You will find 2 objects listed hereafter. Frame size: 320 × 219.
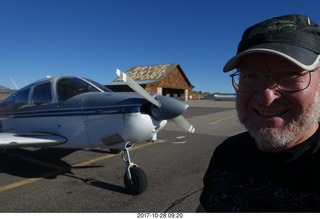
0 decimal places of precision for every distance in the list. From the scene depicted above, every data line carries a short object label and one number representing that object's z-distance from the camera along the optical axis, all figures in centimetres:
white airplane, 494
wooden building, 3905
